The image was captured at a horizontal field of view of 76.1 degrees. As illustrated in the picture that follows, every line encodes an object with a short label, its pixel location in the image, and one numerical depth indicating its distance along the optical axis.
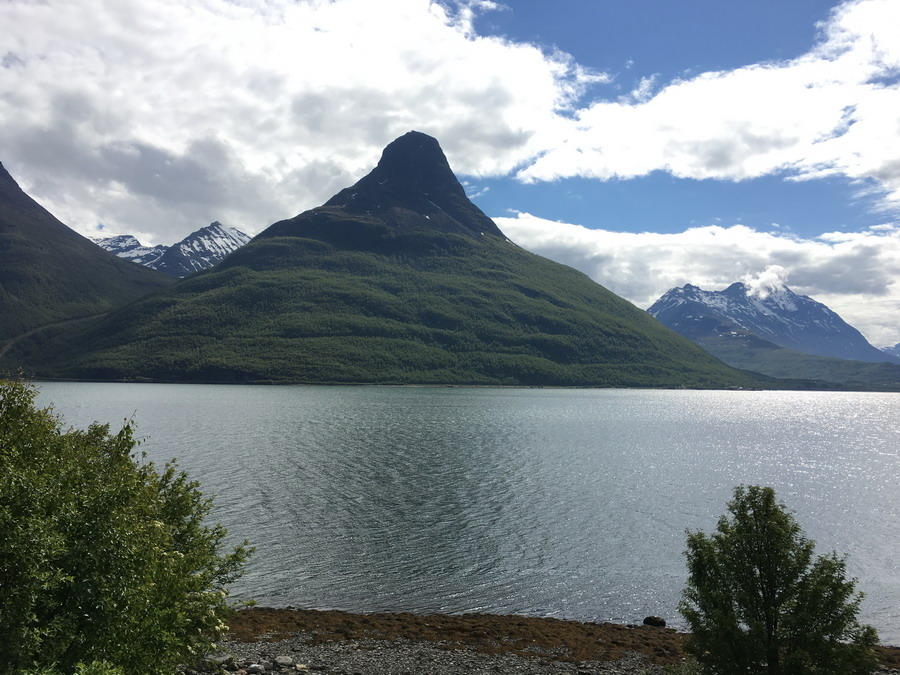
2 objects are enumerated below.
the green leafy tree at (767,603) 19.77
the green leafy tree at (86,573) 13.84
